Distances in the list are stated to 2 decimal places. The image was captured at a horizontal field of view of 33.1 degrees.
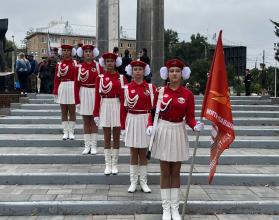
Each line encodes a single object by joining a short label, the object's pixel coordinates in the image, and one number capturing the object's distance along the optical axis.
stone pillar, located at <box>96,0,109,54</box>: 19.25
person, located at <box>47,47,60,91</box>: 18.41
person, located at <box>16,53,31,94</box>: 17.26
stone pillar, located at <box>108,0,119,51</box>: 19.25
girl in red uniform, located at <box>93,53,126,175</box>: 8.45
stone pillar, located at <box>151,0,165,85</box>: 19.97
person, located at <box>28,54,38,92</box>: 18.64
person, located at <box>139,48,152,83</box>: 15.92
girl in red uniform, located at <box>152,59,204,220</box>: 6.80
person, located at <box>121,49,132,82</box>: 16.52
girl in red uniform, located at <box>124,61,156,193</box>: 7.64
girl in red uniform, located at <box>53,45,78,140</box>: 10.38
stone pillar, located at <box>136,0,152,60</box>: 19.98
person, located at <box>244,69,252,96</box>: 21.27
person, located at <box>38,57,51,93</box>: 18.51
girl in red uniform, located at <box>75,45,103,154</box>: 9.52
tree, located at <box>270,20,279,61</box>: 54.87
